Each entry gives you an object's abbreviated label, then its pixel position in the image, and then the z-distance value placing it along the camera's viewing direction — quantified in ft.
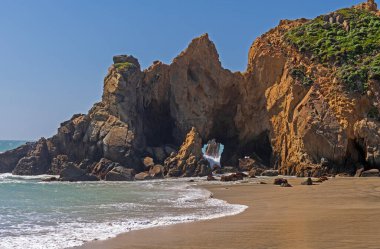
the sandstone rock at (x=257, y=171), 158.15
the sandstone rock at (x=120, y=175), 154.40
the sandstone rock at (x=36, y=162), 182.50
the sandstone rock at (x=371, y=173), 130.41
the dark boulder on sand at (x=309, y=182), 112.16
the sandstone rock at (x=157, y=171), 159.49
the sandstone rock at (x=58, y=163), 179.22
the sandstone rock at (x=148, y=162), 167.73
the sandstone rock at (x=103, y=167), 162.50
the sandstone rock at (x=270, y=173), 155.22
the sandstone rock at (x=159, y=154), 174.29
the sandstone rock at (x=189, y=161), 160.04
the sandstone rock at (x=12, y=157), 198.18
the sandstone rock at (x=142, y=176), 156.89
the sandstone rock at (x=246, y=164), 172.14
